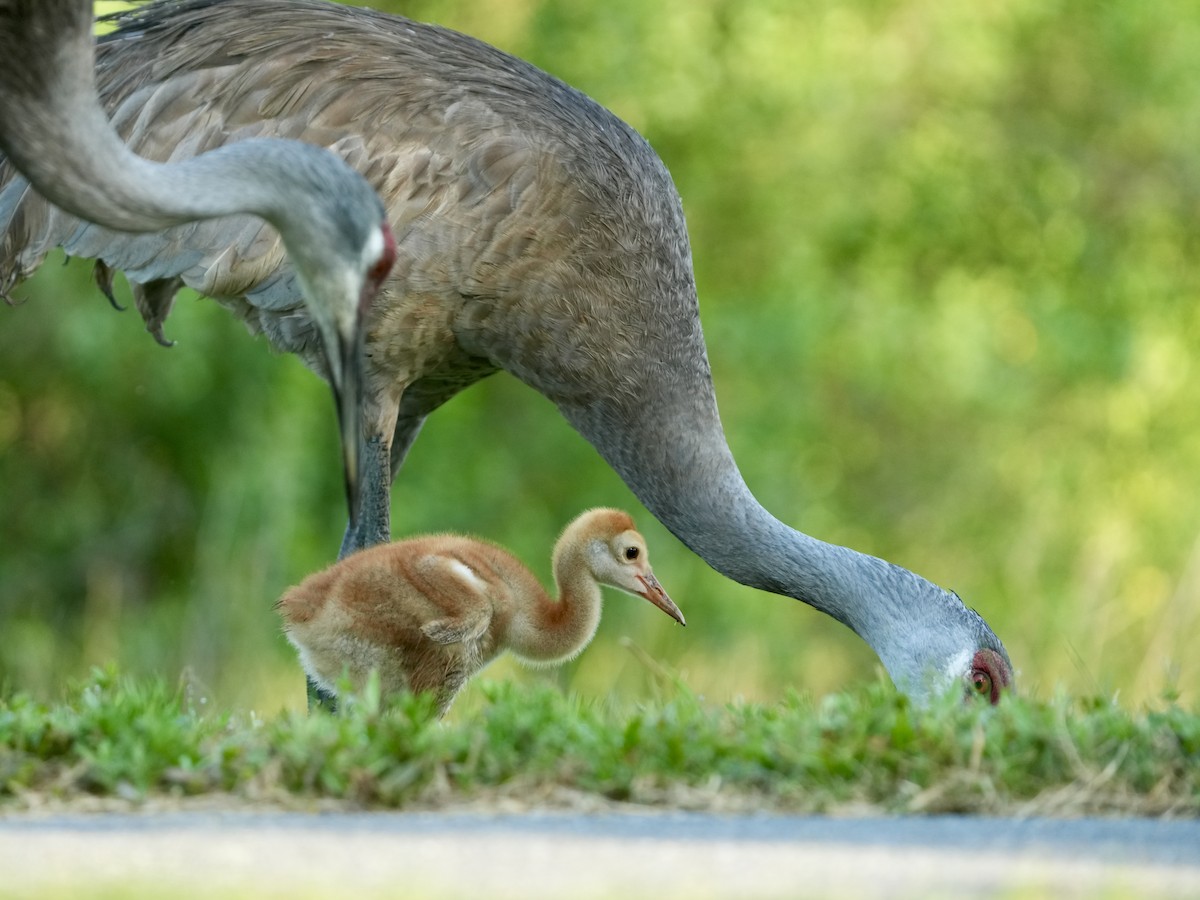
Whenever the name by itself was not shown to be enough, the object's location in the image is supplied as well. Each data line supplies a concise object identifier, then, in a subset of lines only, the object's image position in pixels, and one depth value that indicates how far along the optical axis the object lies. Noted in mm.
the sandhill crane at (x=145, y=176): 9383
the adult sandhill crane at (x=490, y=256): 12031
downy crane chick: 10414
